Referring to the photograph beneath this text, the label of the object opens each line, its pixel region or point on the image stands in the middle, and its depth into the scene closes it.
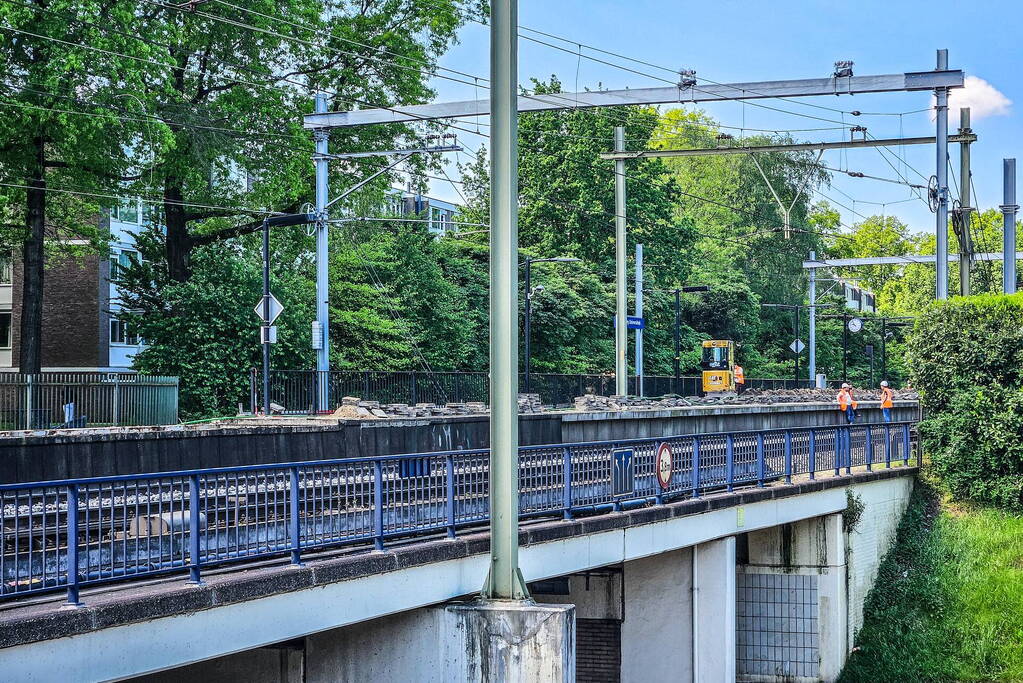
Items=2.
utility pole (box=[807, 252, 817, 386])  69.88
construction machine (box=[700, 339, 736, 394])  60.00
